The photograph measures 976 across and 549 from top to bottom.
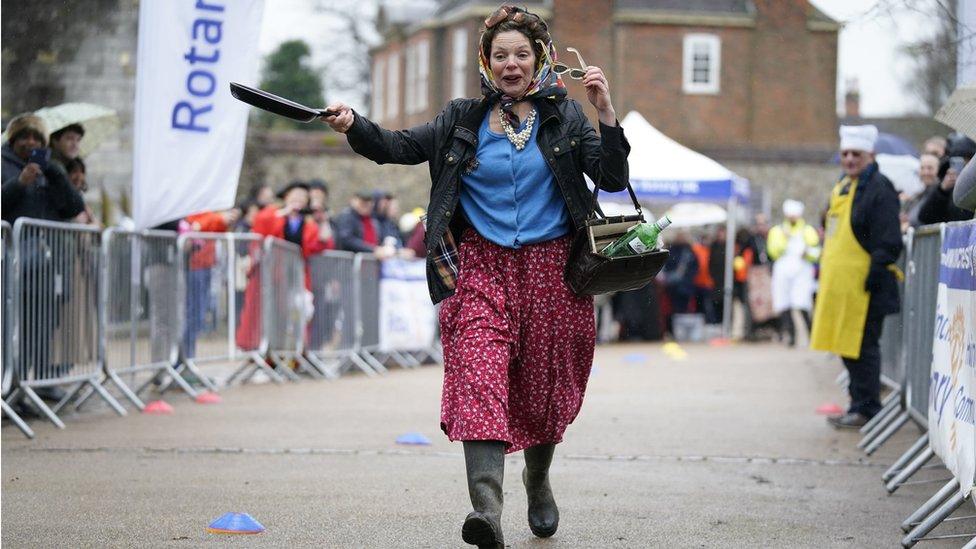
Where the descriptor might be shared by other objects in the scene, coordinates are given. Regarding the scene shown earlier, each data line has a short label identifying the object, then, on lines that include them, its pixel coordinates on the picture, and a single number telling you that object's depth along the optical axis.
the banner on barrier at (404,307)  17.42
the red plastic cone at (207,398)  11.98
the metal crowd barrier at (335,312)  15.51
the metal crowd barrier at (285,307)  14.20
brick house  44.59
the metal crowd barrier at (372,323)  16.77
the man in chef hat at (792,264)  23.30
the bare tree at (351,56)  58.44
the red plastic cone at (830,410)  11.80
